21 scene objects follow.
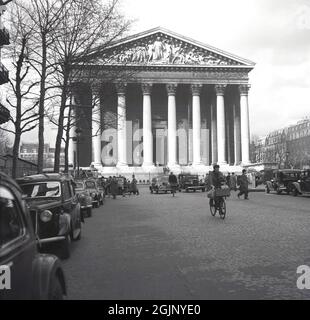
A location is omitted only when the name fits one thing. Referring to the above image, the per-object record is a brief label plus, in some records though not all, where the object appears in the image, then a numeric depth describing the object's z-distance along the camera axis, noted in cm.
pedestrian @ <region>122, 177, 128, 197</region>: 3772
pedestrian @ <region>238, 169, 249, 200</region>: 2666
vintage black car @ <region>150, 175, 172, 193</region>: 3947
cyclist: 1552
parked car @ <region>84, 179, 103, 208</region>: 2447
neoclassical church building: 6112
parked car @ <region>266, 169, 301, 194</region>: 3414
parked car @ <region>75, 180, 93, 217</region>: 1749
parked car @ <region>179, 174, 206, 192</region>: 4194
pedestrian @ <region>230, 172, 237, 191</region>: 4216
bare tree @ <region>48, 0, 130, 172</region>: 2169
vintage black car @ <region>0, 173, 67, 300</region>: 341
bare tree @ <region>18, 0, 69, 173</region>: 2112
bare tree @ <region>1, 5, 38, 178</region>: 2014
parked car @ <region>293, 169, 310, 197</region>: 2898
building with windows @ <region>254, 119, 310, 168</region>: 9126
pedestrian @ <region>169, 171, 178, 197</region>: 3274
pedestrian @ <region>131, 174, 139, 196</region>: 3900
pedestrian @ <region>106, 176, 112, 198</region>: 3687
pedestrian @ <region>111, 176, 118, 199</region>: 3392
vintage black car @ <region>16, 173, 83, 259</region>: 897
